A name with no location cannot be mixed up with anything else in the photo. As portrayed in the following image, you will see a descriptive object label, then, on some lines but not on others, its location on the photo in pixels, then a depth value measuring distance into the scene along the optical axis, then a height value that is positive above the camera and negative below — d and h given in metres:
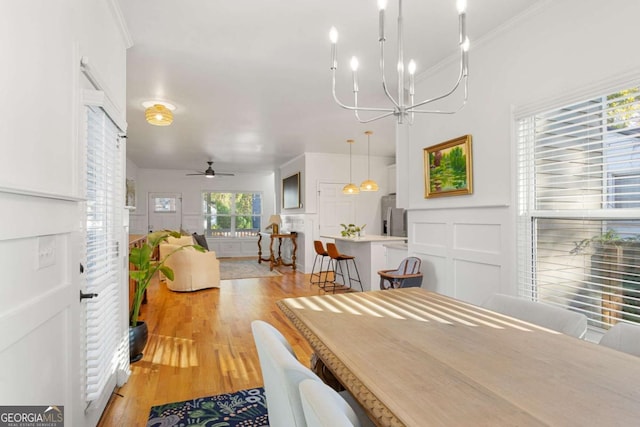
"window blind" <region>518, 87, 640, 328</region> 1.90 +0.04
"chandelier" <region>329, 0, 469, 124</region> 1.42 +0.75
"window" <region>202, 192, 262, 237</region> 10.39 +0.07
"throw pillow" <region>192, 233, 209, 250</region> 6.91 -0.50
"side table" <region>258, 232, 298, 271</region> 7.84 -0.91
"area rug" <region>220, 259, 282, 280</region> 7.05 -1.23
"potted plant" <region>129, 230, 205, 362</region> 2.80 -0.62
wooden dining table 0.79 -0.46
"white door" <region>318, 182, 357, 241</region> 7.55 +0.15
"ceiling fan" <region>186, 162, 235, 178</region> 8.03 +0.99
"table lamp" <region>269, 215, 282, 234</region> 8.51 -0.20
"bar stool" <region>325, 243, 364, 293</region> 5.40 -0.76
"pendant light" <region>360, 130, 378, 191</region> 6.15 +0.51
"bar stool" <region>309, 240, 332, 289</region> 5.84 -0.63
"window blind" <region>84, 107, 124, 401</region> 1.78 -0.19
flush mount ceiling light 3.71 +1.09
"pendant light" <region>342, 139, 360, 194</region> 6.32 +0.47
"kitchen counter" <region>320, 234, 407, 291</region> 5.19 -0.66
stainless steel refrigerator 7.20 -0.08
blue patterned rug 1.99 -1.19
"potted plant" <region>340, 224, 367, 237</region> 5.77 -0.30
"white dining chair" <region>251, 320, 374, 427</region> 0.89 -0.45
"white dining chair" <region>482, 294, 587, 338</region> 1.47 -0.47
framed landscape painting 2.83 +0.40
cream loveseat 5.50 -0.86
